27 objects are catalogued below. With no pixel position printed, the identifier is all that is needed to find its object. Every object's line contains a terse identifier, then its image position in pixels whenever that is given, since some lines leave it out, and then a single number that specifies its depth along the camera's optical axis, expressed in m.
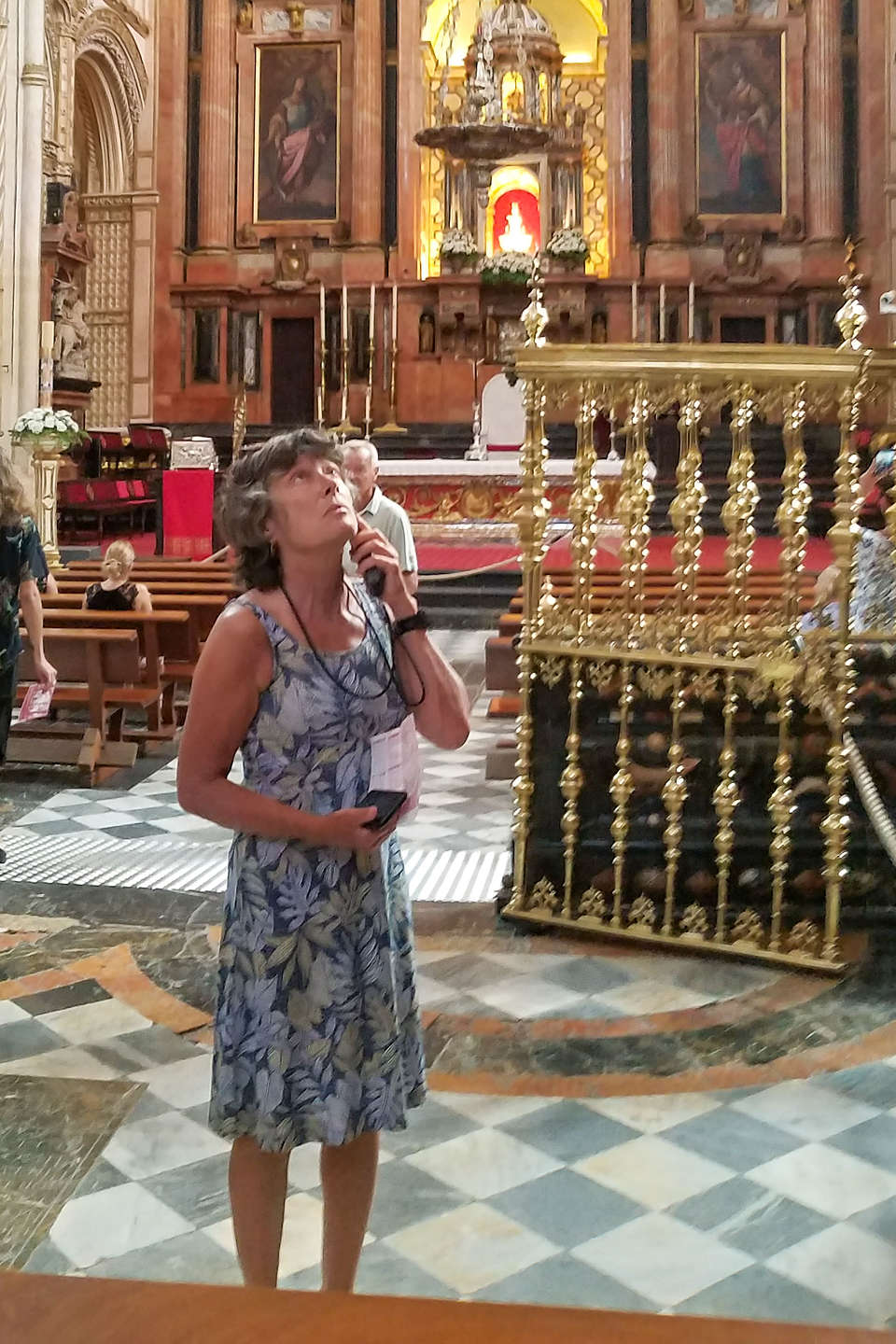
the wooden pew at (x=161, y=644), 7.08
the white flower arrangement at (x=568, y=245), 18.03
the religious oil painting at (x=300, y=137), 19.02
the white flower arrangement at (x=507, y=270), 17.47
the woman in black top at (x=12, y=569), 4.45
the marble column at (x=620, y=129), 18.39
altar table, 14.05
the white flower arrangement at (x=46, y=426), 10.76
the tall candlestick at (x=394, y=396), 17.47
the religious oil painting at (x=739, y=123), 18.50
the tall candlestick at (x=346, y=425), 14.86
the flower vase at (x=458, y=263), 18.23
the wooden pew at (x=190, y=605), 8.06
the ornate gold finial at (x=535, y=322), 4.56
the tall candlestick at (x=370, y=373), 16.95
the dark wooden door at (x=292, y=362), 19.22
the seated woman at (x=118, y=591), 7.61
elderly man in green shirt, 5.02
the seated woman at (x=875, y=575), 4.78
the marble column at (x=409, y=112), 18.41
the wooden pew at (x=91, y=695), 6.80
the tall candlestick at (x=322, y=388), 17.50
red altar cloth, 13.04
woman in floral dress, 2.07
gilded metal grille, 4.32
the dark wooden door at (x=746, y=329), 18.58
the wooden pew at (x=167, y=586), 8.88
